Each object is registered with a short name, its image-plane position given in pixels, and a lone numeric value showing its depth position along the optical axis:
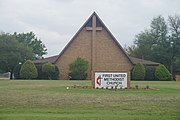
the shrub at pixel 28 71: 57.31
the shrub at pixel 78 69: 58.62
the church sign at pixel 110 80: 29.67
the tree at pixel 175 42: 74.34
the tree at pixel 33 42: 107.52
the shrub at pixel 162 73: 58.48
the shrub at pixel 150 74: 61.31
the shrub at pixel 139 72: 59.56
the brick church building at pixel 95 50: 62.19
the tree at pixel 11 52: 68.56
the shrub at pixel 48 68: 58.60
